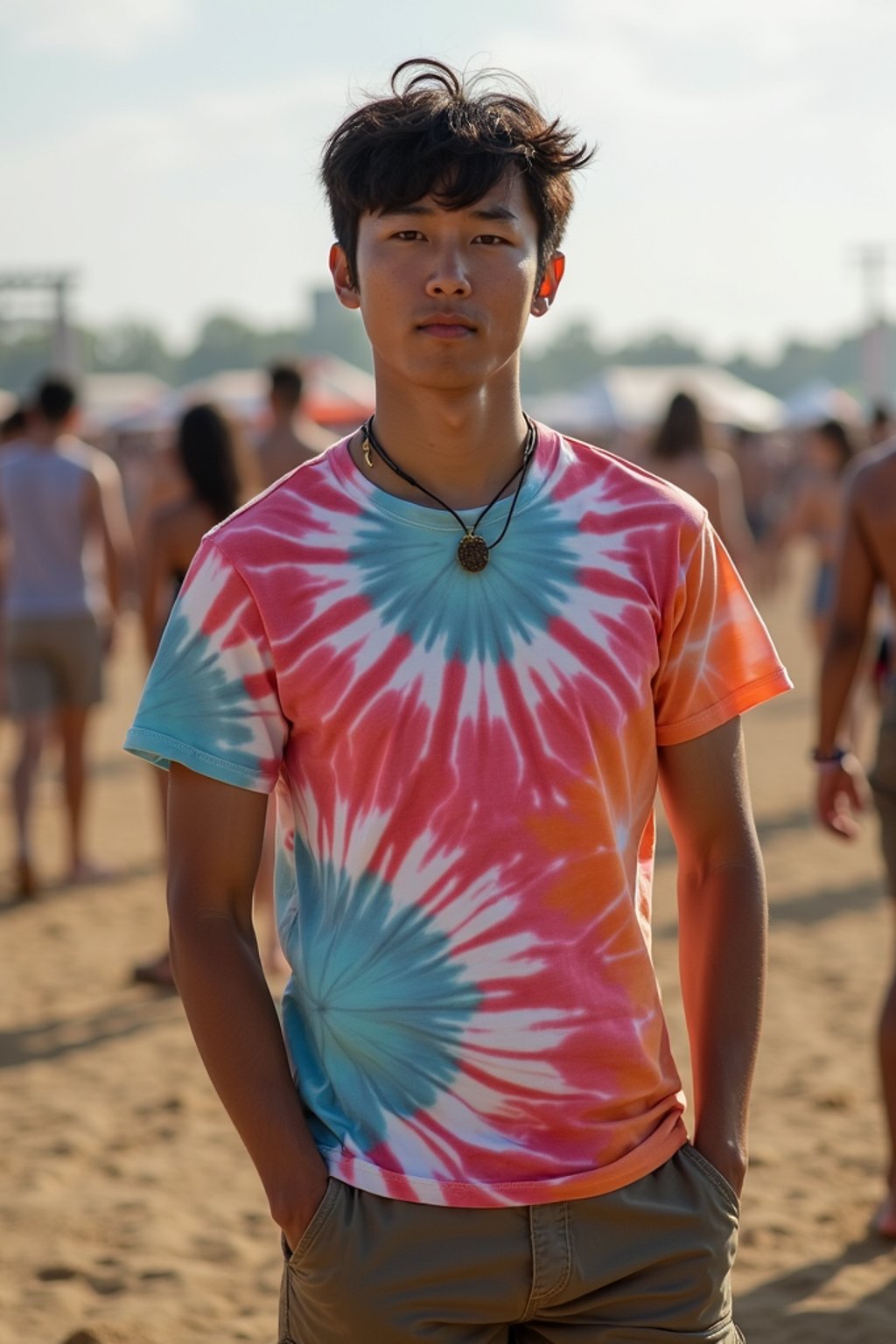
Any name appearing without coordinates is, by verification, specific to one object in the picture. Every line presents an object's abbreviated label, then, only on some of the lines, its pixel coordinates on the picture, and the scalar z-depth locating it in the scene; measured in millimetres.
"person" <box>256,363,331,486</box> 7344
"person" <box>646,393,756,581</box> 8594
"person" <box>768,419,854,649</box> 10281
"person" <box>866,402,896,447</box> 11070
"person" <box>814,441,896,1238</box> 3961
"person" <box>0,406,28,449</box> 10047
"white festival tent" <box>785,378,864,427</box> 33812
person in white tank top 7914
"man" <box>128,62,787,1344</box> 1889
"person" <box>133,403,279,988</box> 6105
